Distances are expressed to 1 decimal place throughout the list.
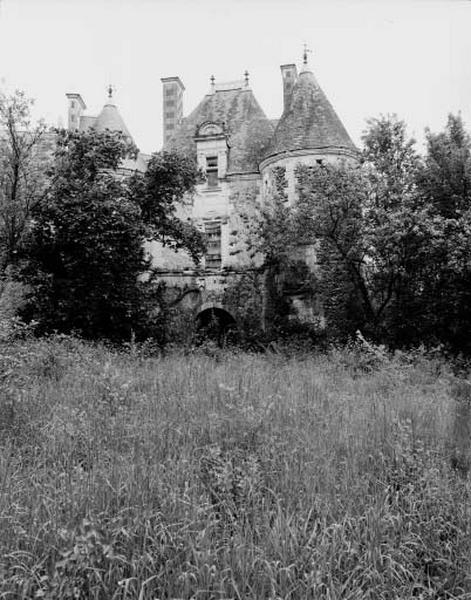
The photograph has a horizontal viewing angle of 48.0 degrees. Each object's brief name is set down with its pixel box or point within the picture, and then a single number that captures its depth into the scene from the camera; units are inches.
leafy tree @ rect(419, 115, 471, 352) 675.4
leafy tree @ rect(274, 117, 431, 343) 669.9
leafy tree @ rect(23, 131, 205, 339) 603.2
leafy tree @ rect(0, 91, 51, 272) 625.0
